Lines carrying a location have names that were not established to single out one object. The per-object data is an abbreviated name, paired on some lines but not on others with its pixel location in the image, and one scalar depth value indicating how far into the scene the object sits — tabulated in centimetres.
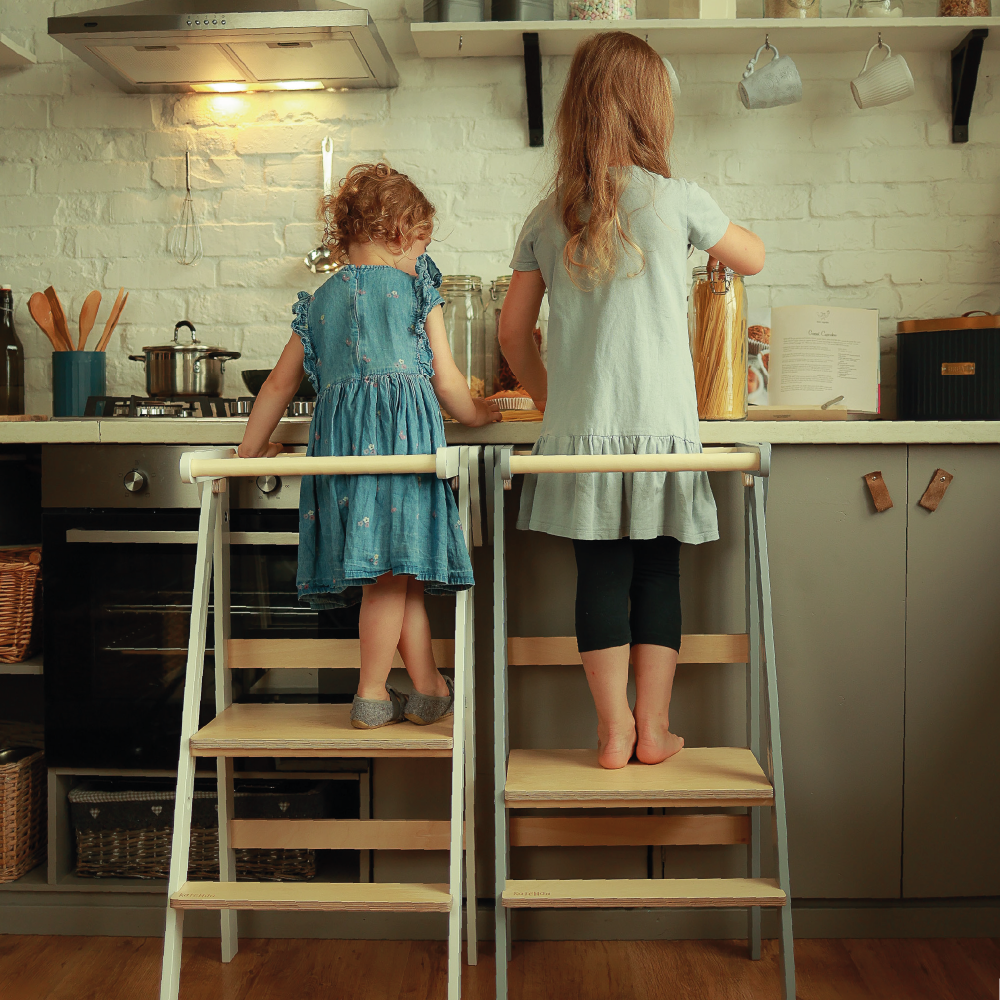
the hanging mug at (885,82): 200
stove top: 188
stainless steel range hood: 192
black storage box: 188
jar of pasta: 169
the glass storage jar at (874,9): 205
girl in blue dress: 142
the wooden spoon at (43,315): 224
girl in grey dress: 140
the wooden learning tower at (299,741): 132
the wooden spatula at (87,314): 226
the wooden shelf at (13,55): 218
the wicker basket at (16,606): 177
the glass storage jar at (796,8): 205
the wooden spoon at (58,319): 225
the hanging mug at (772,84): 199
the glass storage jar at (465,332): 203
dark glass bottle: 223
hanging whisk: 230
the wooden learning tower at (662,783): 132
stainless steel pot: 203
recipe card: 211
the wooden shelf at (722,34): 203
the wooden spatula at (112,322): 224
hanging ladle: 226
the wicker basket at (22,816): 174
